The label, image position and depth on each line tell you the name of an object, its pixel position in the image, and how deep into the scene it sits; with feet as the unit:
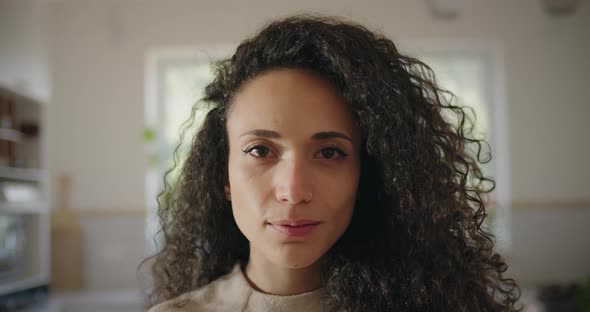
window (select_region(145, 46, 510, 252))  12.11
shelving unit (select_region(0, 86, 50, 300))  9.86
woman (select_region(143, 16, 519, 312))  2.37
